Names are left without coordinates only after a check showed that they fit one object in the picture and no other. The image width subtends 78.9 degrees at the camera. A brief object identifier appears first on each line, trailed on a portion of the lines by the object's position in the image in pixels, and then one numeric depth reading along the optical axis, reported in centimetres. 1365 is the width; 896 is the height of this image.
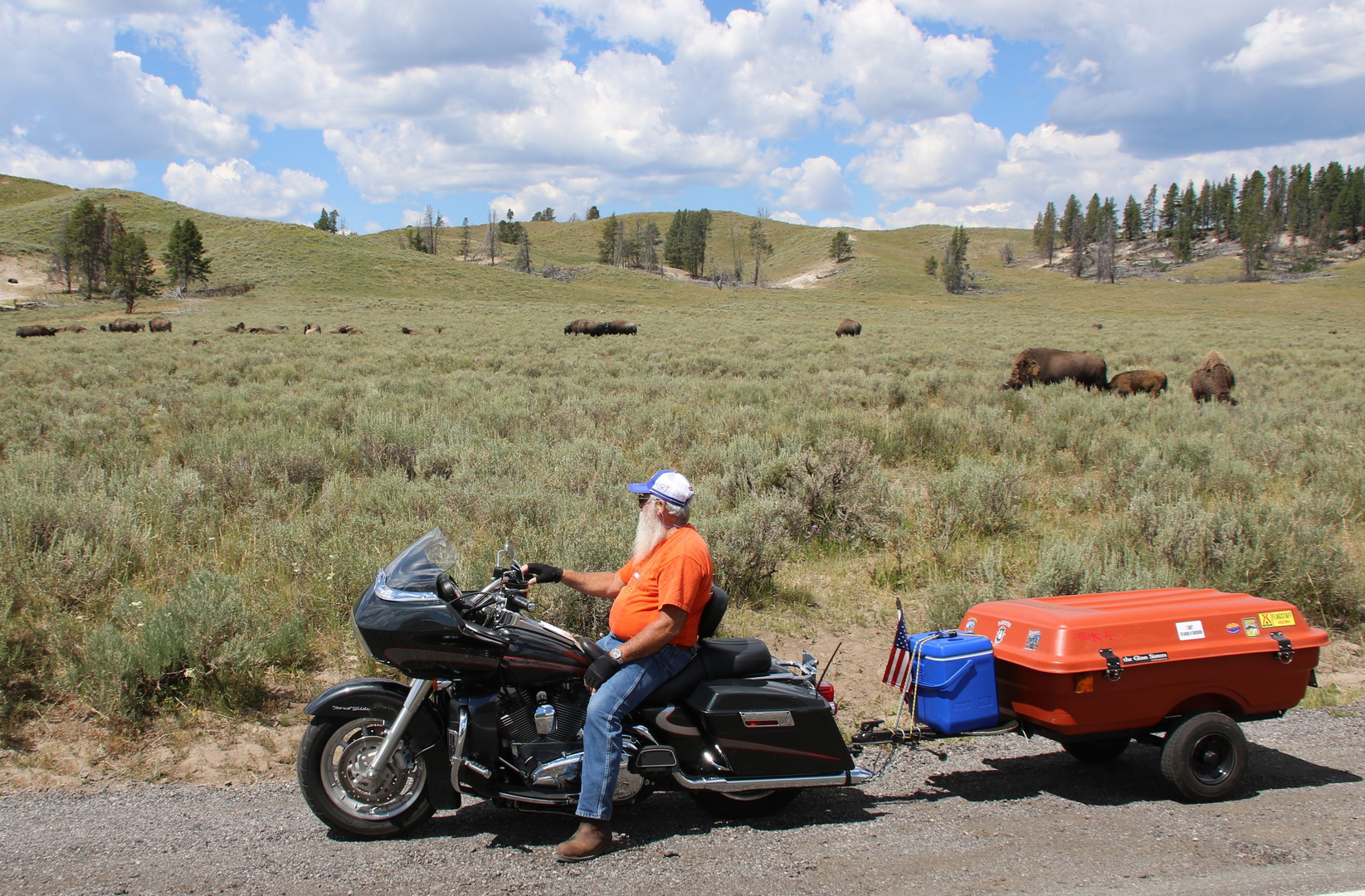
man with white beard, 345
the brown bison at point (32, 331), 3211
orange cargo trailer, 373
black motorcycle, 348
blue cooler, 385
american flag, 399
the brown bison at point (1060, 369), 1866
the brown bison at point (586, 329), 3603
